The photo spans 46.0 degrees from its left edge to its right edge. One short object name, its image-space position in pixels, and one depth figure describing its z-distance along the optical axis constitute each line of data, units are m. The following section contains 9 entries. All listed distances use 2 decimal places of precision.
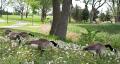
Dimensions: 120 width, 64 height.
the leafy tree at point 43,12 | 35.57
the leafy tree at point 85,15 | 32.47
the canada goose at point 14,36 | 3.91
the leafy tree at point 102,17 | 35.69
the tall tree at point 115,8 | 33.89
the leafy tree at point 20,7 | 34.43
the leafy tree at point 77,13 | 33.82
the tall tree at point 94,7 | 33.42
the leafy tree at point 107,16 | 36.61
